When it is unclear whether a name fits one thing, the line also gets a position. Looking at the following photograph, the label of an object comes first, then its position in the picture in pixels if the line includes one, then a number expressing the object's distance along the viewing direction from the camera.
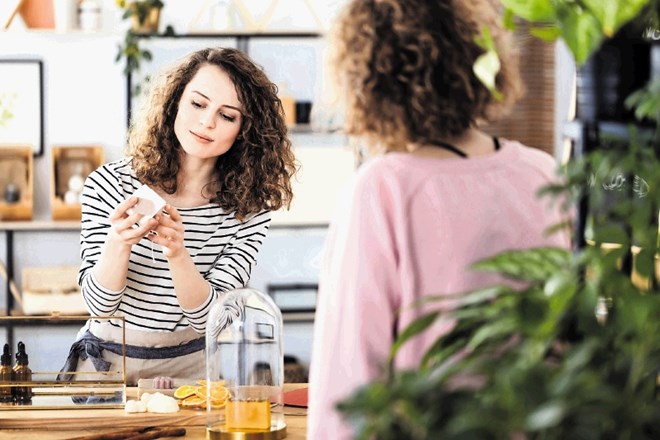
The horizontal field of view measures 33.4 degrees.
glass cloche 2.31
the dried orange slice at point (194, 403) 2.36
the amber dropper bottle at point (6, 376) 2.39
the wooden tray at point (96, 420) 2.25
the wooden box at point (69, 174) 5.57
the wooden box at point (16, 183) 5.59
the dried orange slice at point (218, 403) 2.22
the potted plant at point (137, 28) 5.54
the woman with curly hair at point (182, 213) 2.60
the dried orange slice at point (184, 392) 2.38
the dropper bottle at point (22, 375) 2.39
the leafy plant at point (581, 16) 1.20
